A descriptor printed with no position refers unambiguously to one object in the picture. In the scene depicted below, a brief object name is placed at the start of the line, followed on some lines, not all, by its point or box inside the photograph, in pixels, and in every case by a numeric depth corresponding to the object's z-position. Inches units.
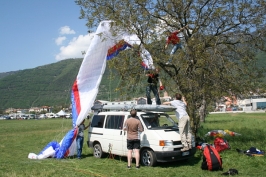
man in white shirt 406.0
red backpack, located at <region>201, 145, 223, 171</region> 374.7
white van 395.9
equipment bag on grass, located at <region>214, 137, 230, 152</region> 490.3
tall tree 477.4
